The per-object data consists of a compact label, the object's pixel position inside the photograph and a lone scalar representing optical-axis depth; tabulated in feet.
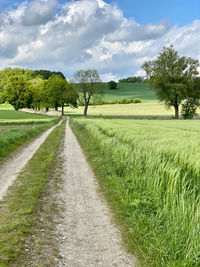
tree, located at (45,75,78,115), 260.31
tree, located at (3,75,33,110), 260.62
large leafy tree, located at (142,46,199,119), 171.94
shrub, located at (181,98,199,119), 186.60
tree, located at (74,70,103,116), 232.53
